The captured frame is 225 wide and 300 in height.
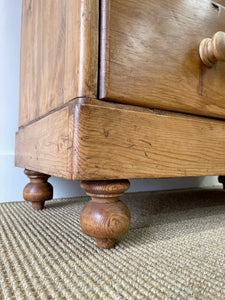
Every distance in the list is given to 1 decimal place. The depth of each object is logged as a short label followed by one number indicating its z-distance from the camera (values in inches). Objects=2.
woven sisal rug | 12.5
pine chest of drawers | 15.7
